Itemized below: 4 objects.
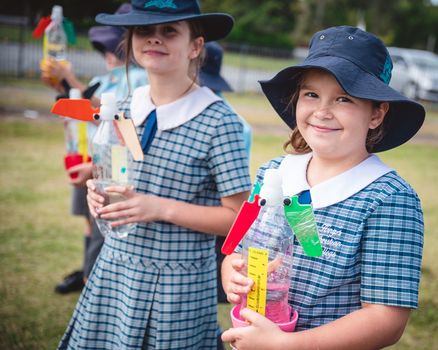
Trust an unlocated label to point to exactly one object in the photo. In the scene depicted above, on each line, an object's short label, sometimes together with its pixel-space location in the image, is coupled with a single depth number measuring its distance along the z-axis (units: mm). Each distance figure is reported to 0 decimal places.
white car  17734
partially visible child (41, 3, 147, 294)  3225
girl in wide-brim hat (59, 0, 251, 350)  2033
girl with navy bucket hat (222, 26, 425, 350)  1438
